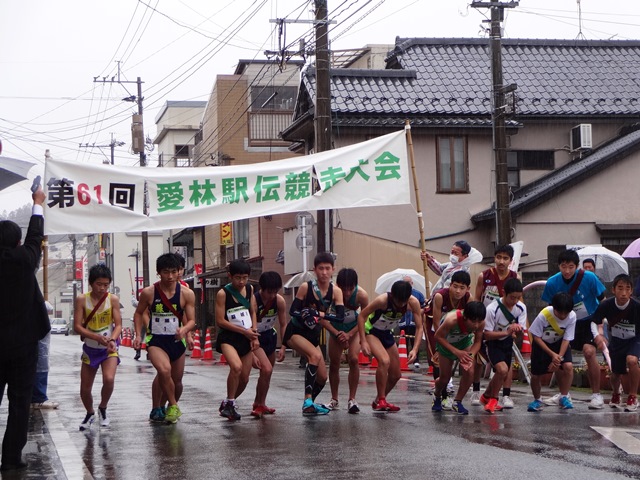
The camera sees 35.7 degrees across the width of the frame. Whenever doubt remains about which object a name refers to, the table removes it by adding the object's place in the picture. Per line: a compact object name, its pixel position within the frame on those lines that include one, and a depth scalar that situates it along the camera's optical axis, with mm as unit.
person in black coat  8328
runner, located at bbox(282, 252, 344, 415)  11602
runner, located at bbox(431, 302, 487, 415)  11195
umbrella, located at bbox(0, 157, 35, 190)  9930
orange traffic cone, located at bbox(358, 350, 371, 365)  23016
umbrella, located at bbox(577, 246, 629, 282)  21375
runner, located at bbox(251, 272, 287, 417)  11664
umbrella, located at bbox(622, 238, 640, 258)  20000
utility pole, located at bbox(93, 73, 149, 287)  46219
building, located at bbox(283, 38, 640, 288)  29516
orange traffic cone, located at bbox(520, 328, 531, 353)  18767
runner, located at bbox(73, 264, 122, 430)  10875
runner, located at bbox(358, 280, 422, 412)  11562
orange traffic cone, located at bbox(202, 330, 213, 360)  30984
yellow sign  45625
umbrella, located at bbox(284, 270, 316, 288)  23875
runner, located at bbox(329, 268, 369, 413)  11820
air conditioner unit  31250
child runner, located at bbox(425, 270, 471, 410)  11594
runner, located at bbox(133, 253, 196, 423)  11039
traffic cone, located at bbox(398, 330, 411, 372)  21094
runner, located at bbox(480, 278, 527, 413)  11758
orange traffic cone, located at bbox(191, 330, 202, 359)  32344
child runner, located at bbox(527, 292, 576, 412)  11891
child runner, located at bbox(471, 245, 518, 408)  12578
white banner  12164
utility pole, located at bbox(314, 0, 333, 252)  21438
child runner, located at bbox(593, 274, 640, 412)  11984
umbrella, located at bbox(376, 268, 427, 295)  22641
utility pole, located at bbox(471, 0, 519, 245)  19766
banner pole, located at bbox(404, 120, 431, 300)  13672
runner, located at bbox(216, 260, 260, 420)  11352
